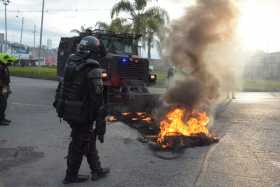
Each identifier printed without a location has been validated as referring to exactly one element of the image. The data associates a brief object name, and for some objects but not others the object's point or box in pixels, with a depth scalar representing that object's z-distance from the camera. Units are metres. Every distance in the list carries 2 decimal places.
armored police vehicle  11.48
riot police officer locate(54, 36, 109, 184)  4.96
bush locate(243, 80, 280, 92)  26.98
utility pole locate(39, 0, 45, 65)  34.97
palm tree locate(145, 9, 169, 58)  27.09
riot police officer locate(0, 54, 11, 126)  8.88
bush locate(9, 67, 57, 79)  28.63
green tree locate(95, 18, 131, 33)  28.19
